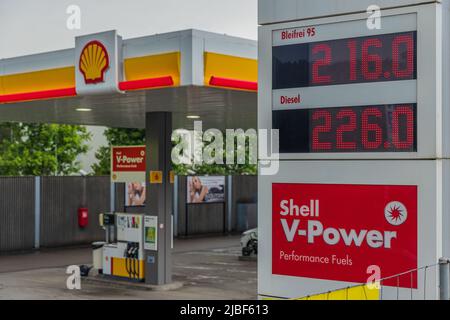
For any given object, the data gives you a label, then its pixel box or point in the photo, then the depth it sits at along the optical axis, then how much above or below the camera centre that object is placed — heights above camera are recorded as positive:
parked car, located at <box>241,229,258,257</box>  23.97 -2.54
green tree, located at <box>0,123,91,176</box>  38.41 +0.70
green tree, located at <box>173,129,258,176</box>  40.20 -0.31
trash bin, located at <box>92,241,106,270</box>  19.08 -2.39
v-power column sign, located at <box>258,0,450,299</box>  7.16 +0.15
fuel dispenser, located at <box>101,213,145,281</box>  18.05 -2.08
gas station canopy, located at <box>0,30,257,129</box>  12.62 +1.57
